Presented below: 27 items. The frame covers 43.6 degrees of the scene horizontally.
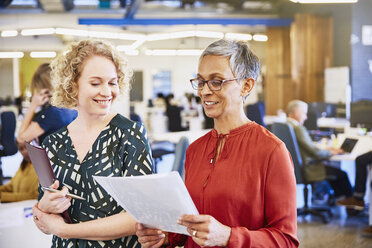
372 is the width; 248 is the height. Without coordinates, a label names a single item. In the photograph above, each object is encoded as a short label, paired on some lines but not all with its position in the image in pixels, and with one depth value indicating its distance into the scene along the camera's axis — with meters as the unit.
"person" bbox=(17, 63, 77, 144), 3.16
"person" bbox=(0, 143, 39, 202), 3.07
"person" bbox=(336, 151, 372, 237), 5.91
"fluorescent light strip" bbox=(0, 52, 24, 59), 17.88
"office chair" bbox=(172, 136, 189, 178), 3.73
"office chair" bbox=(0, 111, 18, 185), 7.74
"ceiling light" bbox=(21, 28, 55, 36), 10.99
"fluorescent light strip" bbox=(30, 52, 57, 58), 18.60
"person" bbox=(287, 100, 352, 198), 5.71
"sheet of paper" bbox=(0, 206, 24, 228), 2.51
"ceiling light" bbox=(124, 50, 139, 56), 16.97
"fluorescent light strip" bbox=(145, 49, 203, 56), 18.60
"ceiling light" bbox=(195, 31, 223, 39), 12.76
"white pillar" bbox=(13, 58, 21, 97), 22.20
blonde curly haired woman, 1.64
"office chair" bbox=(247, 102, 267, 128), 6.90
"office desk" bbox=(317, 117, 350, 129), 8.46
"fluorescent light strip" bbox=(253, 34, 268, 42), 14.07
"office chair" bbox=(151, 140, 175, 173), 8.05
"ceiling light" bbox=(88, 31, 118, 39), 12.52
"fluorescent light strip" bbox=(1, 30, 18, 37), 11.61
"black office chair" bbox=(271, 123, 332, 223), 5.54
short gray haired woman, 1.44
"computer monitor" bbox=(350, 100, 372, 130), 7.09
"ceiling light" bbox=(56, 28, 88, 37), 11.01
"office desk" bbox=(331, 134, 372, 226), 5.83
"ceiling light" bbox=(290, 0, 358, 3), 9.38
